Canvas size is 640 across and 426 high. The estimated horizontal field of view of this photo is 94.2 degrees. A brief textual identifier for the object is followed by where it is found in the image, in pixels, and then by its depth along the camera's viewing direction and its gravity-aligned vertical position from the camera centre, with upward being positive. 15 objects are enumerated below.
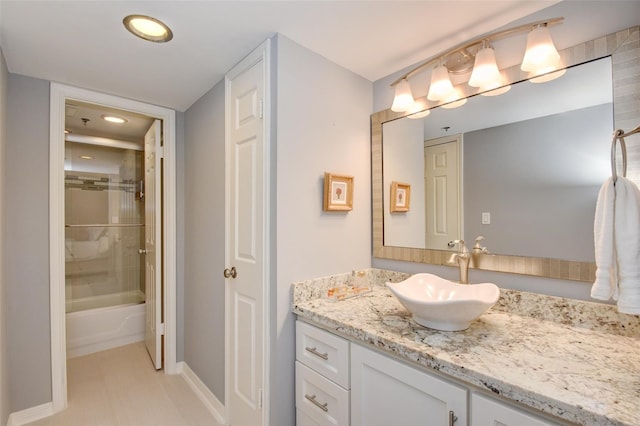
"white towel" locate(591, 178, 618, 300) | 0.87 -0.12
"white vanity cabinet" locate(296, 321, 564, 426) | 0.85 -0.64
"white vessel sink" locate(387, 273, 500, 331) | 1.05 -0.36
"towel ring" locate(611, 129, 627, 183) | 0.89 +0.19
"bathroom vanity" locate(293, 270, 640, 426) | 0.76 -0.45
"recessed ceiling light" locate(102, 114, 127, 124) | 2.76 +0.91
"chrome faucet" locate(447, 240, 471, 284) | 1.41 -0.24
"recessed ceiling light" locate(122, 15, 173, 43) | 1.33 +0.87
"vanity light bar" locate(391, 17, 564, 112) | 1.20 +0.70
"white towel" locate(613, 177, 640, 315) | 0.83 -0.09
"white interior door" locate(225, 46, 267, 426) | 1.54 -0.16
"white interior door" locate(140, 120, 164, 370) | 2.48 -0.25
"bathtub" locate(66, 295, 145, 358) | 2.78 -1.12
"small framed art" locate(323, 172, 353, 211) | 1.61 +0.11
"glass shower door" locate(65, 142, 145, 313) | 3.37 -0.16
